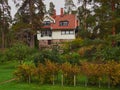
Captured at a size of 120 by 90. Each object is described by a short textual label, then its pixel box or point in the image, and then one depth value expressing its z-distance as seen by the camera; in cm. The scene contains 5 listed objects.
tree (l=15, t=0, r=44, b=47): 5241
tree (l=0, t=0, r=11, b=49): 5684
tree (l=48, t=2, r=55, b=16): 9105
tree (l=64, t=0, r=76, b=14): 8110
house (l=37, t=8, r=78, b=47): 6322
